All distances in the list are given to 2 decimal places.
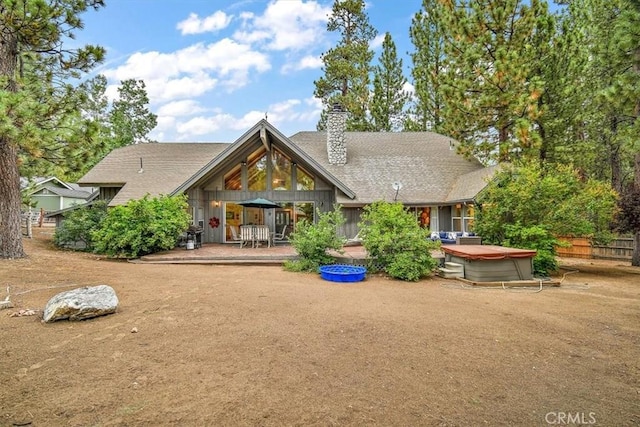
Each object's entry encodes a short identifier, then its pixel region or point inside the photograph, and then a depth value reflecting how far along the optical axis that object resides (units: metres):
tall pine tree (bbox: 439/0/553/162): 12.34
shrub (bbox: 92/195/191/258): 10.37
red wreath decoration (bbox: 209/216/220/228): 14.01
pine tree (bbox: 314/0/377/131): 24.05
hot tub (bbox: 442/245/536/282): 7.75
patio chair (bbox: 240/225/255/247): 12.23
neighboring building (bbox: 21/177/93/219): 29.58
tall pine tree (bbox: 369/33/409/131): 23.30
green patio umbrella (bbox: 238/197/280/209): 12.07
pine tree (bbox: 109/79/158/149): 35.38
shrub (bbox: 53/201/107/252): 12.40
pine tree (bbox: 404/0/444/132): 21.17
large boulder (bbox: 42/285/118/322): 4.32
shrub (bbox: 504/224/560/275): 8.76
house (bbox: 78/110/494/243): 13.07
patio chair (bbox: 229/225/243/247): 12.75
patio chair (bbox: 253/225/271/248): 12.30
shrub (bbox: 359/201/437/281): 8.19
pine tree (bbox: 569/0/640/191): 8.07
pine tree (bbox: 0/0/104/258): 6.73
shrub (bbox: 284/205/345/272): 8.99
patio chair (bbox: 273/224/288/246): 13.82
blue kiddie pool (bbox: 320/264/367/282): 7.83
